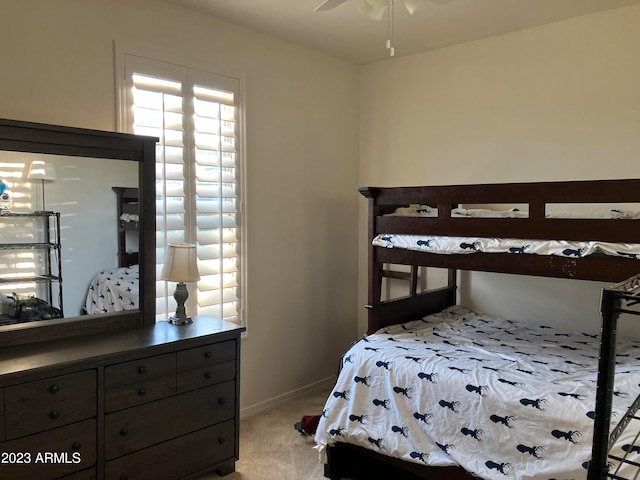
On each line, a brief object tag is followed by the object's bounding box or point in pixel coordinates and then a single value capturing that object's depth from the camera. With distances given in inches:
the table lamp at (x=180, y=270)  99.4
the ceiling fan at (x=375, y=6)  75.0
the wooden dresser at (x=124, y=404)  73.7
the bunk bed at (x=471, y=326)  77.2
